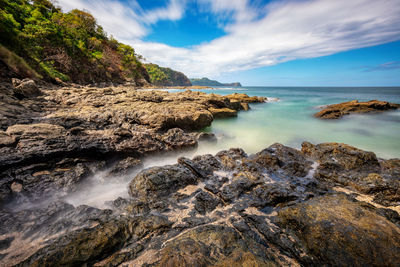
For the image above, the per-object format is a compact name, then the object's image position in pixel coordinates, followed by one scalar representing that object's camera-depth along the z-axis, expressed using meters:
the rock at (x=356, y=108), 17.75
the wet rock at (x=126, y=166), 5.12
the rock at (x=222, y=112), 15.40
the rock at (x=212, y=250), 2.06
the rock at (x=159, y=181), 3.98
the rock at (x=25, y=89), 9.29
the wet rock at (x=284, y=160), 5.45
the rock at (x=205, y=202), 3.49
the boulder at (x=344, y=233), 2.22
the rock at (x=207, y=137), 8.79
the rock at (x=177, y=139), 6.95
